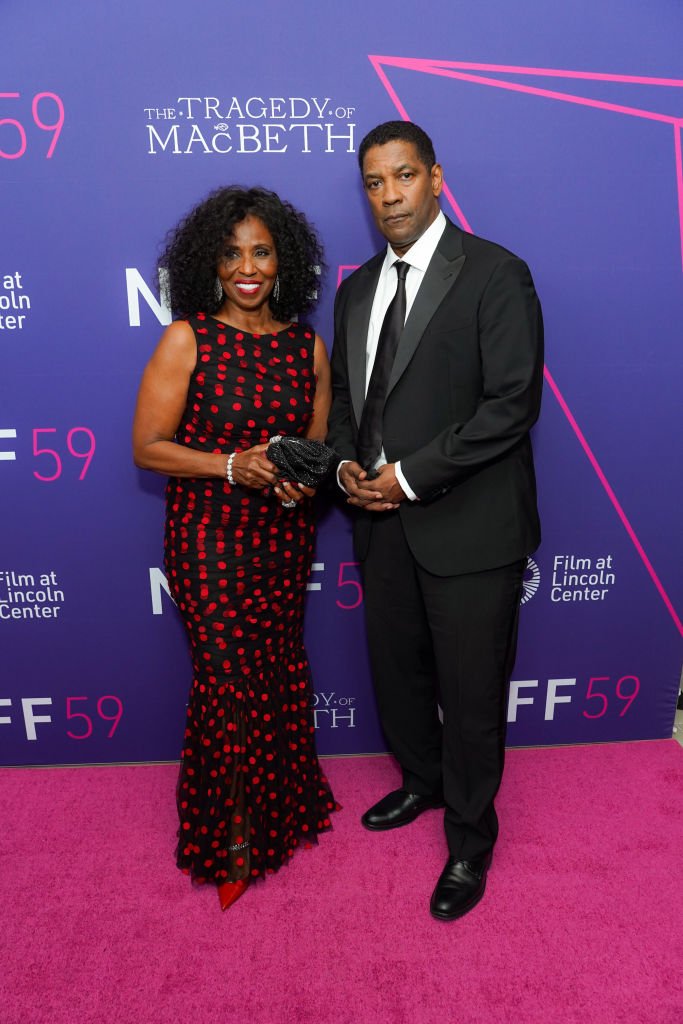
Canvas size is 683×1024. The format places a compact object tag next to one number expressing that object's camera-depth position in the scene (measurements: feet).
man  6.07
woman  6.41
